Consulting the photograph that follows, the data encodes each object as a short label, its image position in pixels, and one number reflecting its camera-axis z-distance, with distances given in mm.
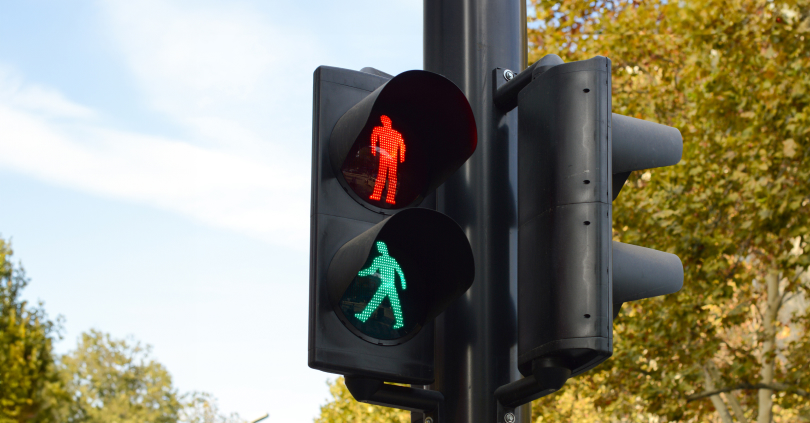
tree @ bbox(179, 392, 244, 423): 54250
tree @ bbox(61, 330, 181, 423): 51188
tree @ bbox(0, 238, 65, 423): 38406
